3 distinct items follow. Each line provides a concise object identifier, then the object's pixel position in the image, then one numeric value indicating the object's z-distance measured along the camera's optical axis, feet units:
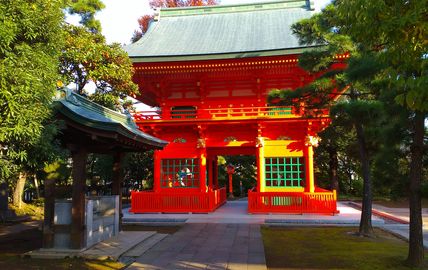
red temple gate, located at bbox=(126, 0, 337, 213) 51.39
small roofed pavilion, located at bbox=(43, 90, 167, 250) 25.38
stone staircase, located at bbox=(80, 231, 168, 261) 25.34
